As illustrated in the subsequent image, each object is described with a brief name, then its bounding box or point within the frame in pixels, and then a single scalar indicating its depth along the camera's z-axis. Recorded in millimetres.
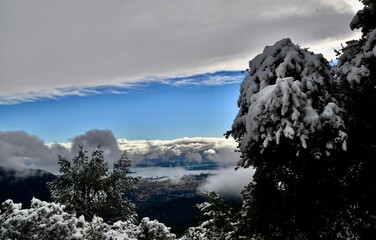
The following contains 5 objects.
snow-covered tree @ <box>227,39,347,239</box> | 7395
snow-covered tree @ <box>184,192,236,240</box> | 11501
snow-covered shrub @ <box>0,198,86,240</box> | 10109
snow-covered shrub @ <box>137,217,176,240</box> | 19125
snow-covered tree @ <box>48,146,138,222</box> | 27141
